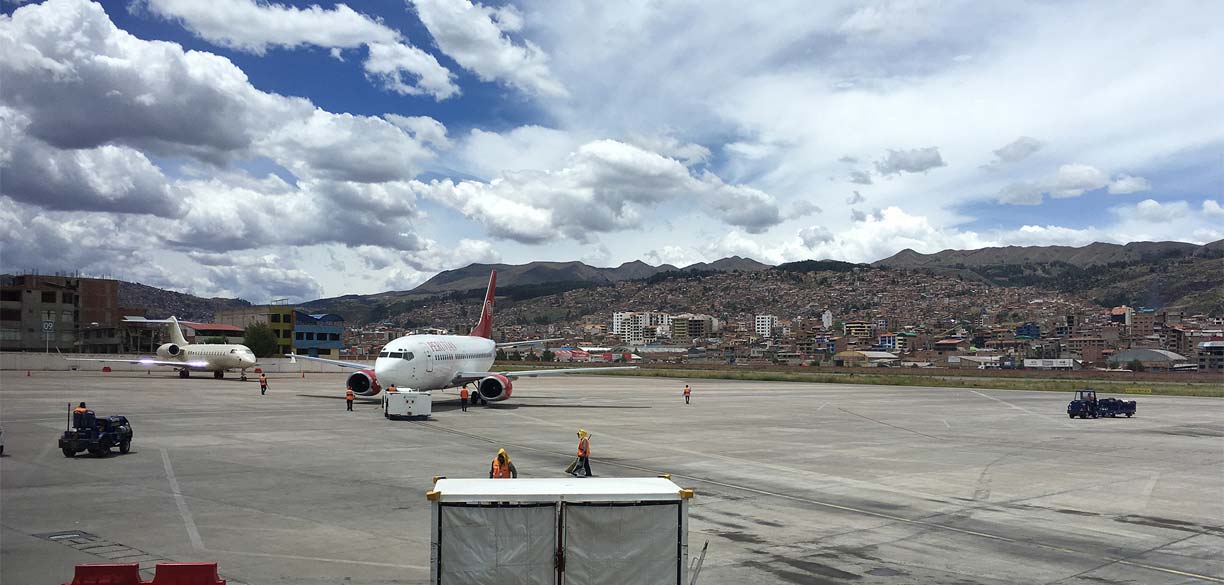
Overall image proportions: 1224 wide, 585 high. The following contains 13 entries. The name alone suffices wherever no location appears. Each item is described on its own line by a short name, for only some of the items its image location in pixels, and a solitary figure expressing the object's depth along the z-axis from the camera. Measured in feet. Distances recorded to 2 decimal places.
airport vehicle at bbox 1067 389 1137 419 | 150.51
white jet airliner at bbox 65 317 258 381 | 256.73
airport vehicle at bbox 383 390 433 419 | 124.50
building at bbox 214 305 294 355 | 504.02
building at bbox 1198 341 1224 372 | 644.27
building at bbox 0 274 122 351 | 388.16
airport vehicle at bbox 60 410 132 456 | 77.87
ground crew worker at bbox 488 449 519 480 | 48.26
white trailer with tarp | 28.35
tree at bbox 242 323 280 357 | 460.14
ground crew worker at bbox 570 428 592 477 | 61.87
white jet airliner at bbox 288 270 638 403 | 138.00
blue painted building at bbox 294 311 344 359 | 514.68
